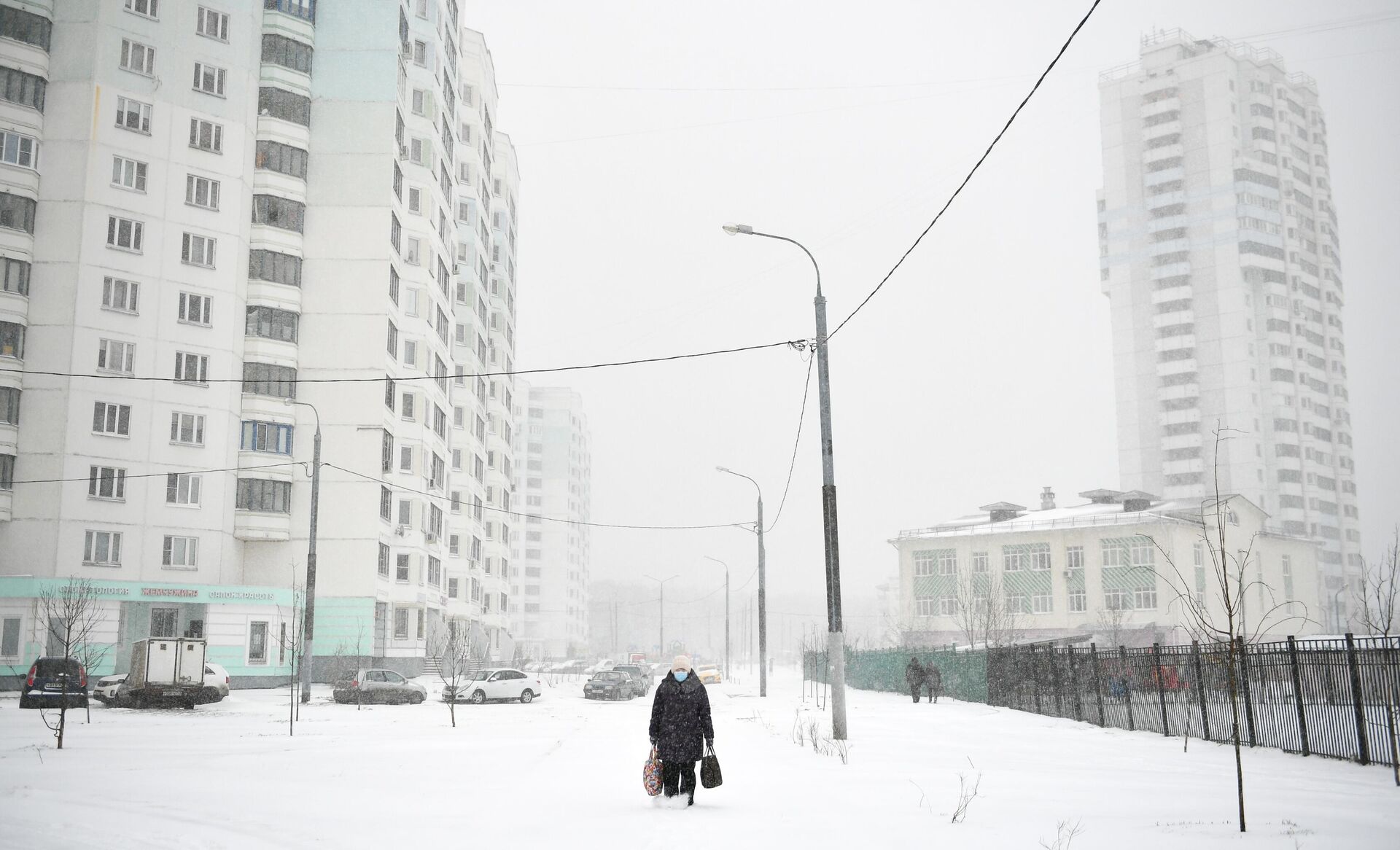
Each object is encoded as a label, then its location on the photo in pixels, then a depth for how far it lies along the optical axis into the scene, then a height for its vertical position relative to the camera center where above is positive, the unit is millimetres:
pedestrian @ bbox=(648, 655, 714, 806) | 11453 -1080
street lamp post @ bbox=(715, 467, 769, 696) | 41772 -345
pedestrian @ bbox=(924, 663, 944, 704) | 40594 -2224
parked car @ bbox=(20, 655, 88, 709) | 29453 -1511
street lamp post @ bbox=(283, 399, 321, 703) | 35719 -123
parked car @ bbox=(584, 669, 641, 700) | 44281 -2582
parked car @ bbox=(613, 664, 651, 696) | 52281 -2589
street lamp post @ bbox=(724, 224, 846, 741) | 20562 +648
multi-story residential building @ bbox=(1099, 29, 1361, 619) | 129000 +36997
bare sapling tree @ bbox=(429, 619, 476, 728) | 53888 -1209
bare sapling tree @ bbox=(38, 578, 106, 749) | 40938 +454
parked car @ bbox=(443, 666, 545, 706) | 42250 -2452
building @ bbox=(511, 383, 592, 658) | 162750 +12933
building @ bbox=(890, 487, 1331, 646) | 74938 +2999
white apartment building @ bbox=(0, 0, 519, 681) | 47312 +13785
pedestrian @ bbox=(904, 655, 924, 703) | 39594 -2086
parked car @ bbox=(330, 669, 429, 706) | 38219 -2211
